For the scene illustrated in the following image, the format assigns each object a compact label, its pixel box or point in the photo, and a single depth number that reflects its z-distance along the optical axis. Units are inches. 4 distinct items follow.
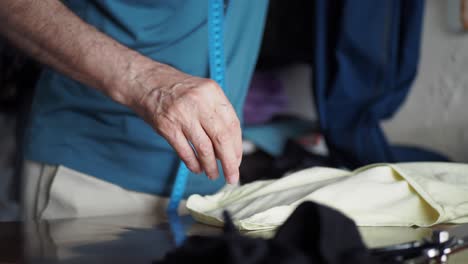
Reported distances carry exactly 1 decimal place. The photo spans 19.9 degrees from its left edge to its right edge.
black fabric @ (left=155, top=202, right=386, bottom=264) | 42.4
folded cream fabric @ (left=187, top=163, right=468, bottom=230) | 52.4
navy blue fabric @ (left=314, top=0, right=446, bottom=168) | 69.8
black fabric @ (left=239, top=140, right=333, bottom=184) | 71.2
